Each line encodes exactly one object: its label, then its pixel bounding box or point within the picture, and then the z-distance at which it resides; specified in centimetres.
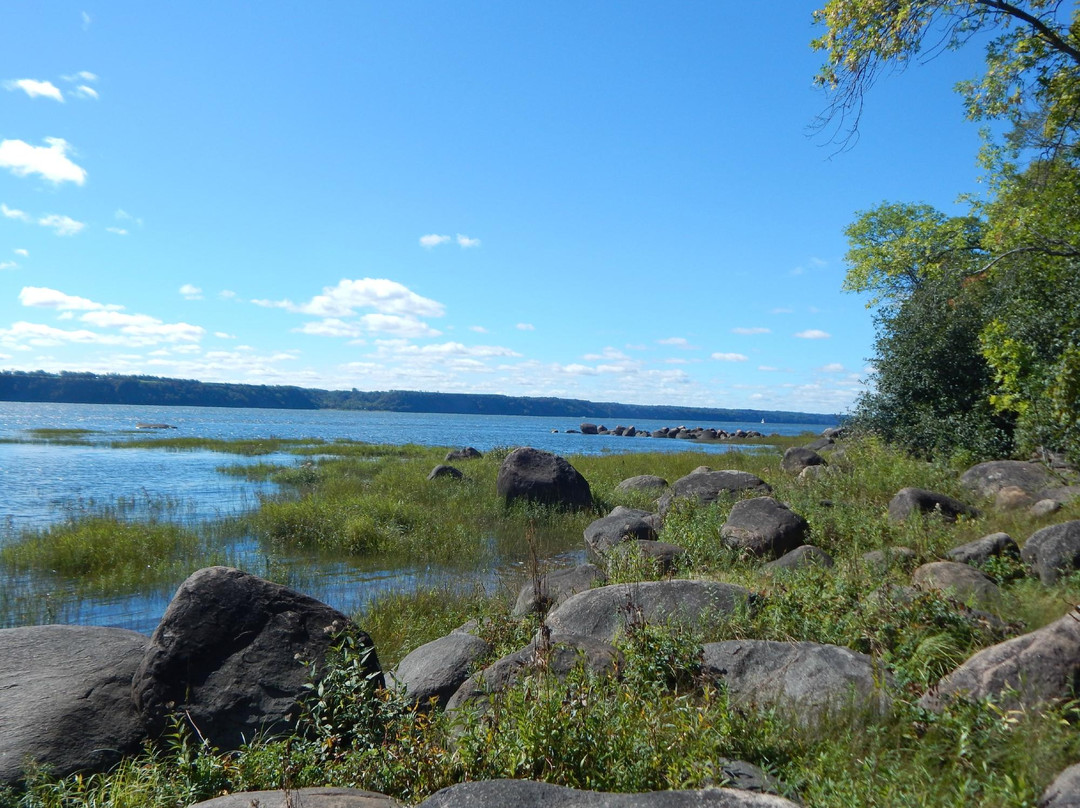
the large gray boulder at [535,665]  497
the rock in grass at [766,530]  1099
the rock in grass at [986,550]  857
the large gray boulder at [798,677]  456
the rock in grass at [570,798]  329
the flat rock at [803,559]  913
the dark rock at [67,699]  504
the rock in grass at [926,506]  1124
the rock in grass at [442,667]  596
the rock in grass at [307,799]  351
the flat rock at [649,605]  661
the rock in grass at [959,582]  689
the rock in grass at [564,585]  876
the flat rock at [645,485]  2119
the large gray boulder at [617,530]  1299
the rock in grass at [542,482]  1922
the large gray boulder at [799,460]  2449
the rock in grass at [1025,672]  445
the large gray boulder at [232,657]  550
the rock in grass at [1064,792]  336
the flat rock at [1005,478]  1241
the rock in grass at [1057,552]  737
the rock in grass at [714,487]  1600
